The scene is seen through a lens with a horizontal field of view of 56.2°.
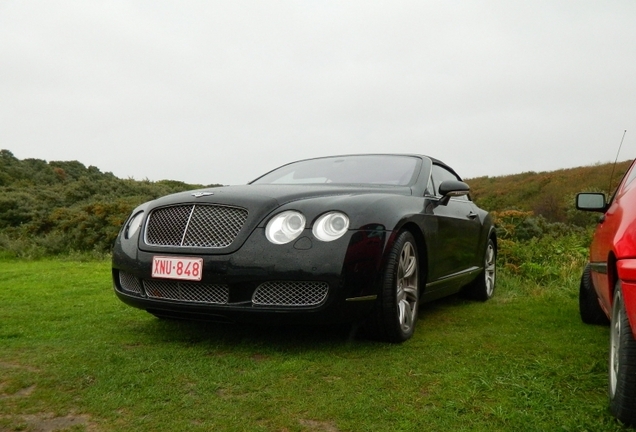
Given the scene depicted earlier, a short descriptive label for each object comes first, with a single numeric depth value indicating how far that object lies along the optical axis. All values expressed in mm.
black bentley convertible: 3311
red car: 2145
